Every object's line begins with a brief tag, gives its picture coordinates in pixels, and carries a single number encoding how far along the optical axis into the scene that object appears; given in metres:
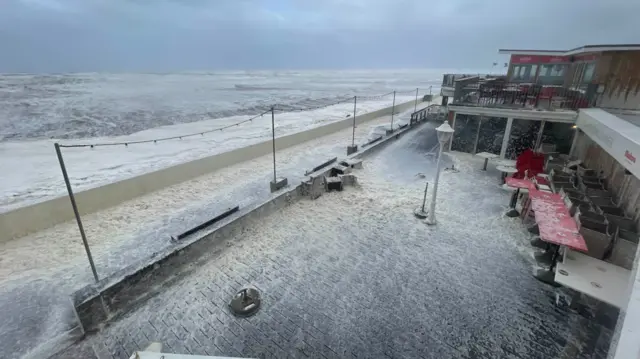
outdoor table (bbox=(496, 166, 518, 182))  8.59
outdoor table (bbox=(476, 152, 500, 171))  10.20
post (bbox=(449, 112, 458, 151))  11.92
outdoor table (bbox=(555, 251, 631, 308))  3.88
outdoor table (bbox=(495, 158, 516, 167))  9.57
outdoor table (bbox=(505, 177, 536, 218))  6.71
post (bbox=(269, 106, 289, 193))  8.62
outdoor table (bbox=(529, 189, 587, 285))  4.44
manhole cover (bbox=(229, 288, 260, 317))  4.36
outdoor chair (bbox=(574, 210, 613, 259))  5.00
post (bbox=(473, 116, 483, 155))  11.30
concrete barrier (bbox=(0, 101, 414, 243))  6.73
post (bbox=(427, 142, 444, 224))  6.57
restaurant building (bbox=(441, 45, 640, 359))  6.52
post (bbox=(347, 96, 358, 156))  12.71
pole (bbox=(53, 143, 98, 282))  3.65
